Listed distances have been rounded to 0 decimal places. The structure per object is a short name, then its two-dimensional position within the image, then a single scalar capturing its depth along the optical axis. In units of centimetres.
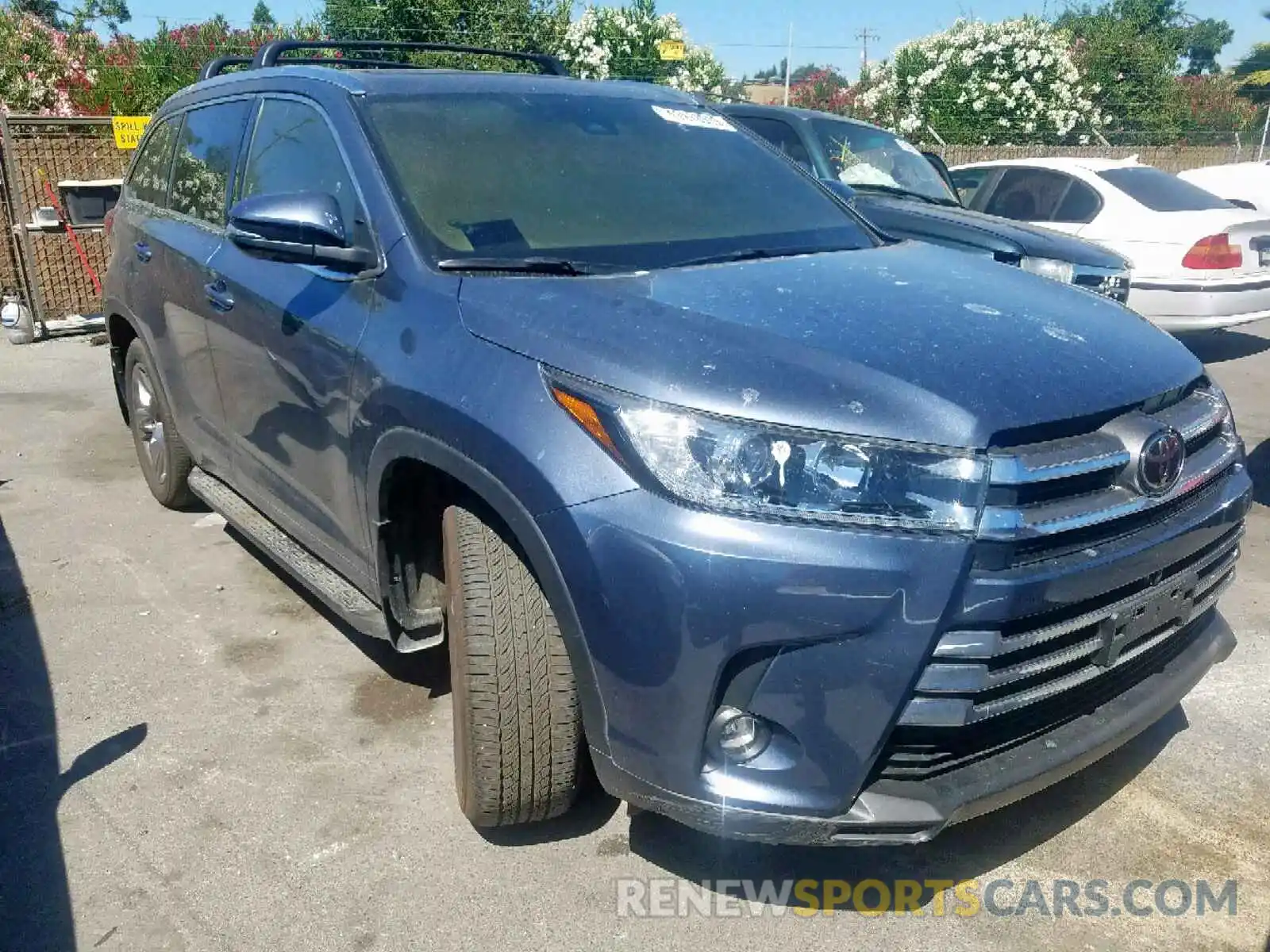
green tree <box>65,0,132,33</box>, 1559
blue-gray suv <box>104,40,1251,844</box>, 205
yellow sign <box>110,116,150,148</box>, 948
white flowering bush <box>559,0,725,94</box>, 1923
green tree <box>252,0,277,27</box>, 1852
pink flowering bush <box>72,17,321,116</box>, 1270
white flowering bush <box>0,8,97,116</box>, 1269
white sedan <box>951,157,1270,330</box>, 847
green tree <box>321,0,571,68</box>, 1639
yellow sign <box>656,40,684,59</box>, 1814
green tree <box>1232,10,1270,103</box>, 4294
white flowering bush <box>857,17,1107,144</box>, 2114
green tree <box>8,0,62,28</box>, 3025
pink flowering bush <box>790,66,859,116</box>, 2884
